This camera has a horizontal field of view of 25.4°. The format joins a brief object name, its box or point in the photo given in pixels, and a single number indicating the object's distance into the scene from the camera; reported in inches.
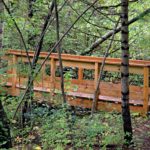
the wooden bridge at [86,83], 283.4
